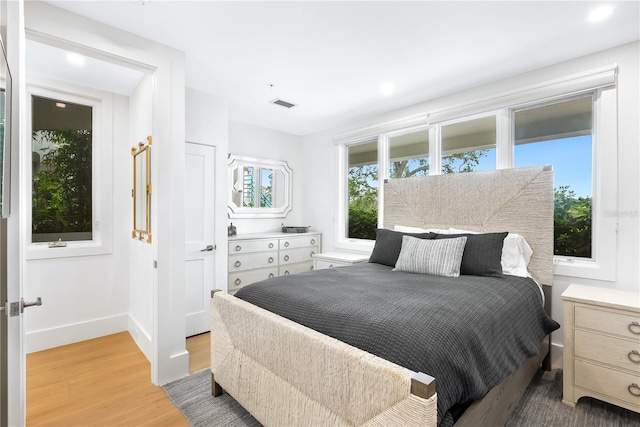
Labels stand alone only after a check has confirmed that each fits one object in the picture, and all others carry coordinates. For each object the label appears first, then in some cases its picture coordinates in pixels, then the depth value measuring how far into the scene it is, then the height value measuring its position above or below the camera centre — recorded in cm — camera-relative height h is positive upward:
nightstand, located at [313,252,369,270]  361 -57
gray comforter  125 -52
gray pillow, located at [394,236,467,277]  240 -36
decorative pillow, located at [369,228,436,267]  285 -33
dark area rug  186 -126
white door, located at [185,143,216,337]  310 -24
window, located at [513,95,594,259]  255 +46
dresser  359 -56
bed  115 -63
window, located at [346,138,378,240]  413 +30
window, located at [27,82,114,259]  284 +42
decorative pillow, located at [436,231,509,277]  237 -34
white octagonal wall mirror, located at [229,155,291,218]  416 +34
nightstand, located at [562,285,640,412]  187 -86
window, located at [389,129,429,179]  358 +69
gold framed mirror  253 +18
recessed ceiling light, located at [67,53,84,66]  241 +121
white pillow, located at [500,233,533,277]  255 -35
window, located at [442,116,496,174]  307 +68
